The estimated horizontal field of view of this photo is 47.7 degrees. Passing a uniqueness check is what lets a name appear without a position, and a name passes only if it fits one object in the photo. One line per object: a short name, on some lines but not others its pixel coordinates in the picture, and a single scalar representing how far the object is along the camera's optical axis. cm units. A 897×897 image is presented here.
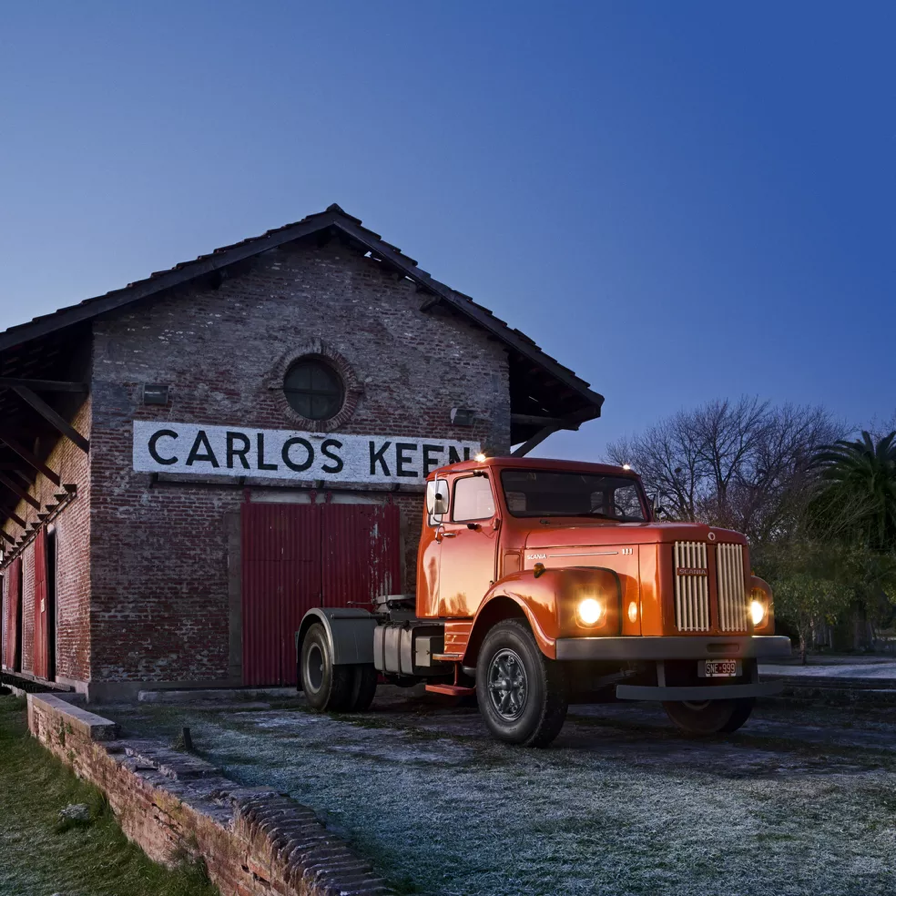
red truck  770
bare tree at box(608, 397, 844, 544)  3231
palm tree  1830
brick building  1312
